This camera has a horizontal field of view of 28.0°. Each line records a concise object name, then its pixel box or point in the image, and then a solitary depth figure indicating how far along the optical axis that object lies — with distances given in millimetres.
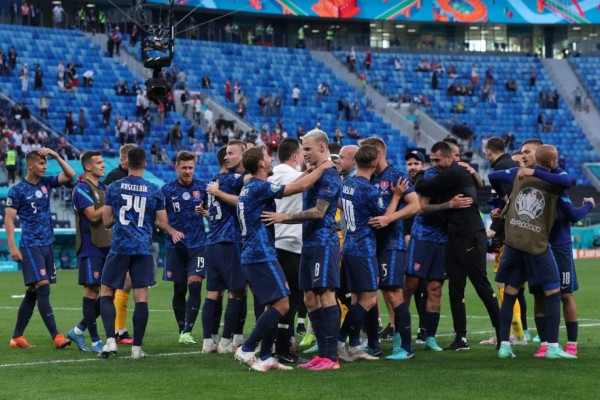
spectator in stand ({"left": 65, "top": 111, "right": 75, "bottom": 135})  40812
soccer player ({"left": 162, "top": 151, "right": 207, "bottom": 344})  13922
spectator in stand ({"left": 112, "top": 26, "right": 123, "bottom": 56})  49638
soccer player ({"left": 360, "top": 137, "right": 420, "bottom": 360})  12039
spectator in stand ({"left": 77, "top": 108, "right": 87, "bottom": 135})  41344
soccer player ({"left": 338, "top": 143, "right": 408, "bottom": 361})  11664
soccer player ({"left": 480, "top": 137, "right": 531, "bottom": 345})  13430
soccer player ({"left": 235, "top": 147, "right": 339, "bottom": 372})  11062
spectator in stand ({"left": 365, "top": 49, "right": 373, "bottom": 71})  59625
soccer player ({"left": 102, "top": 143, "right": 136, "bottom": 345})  13992
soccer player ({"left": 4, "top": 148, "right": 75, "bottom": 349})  13562
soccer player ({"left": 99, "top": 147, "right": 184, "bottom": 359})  12242
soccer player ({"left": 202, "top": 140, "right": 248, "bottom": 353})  12344
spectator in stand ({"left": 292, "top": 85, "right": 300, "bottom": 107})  52469
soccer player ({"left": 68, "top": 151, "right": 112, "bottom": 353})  13305
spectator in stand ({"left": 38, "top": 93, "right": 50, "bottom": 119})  41625
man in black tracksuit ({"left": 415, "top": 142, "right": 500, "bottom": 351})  12883
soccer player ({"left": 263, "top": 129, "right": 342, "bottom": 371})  11242
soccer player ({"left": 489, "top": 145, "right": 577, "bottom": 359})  11875
